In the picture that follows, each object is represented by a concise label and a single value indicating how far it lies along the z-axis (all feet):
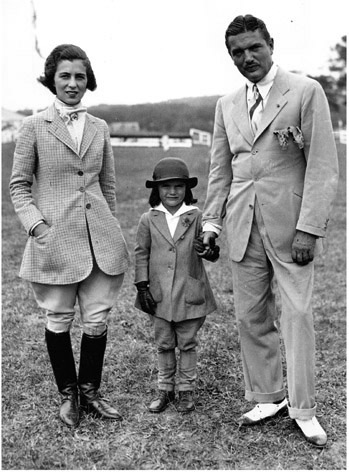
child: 11.49
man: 9.89
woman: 10.70
